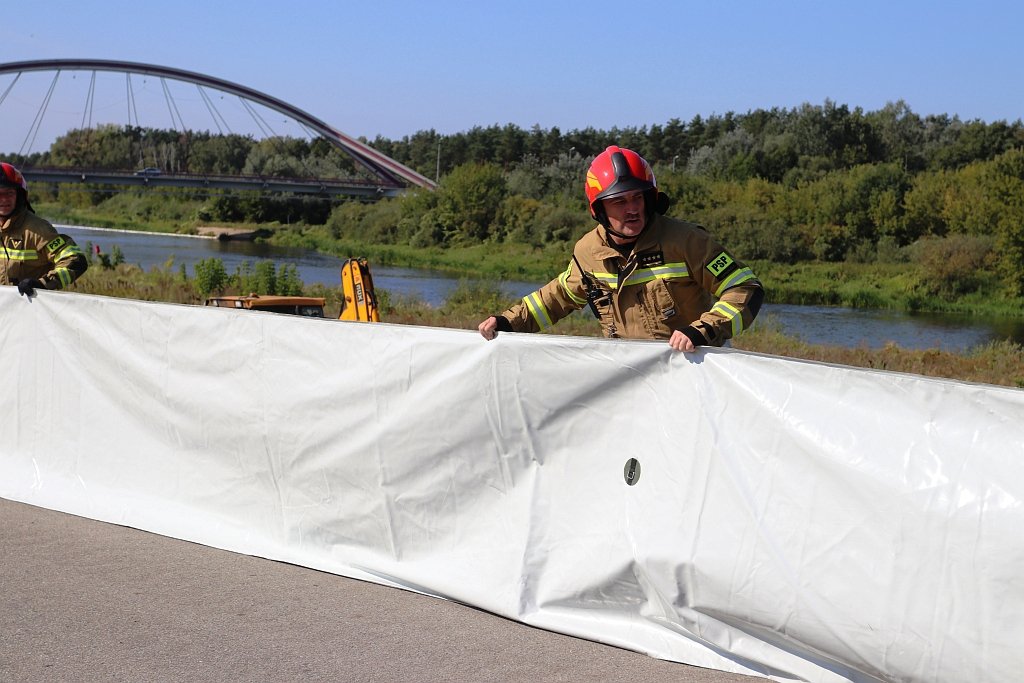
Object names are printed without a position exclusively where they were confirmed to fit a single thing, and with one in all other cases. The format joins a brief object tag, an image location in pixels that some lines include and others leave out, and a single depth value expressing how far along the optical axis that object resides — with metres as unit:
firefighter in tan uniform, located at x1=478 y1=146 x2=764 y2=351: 5.38
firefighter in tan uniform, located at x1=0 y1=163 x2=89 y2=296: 8.51
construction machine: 19.84
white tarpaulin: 3.68
